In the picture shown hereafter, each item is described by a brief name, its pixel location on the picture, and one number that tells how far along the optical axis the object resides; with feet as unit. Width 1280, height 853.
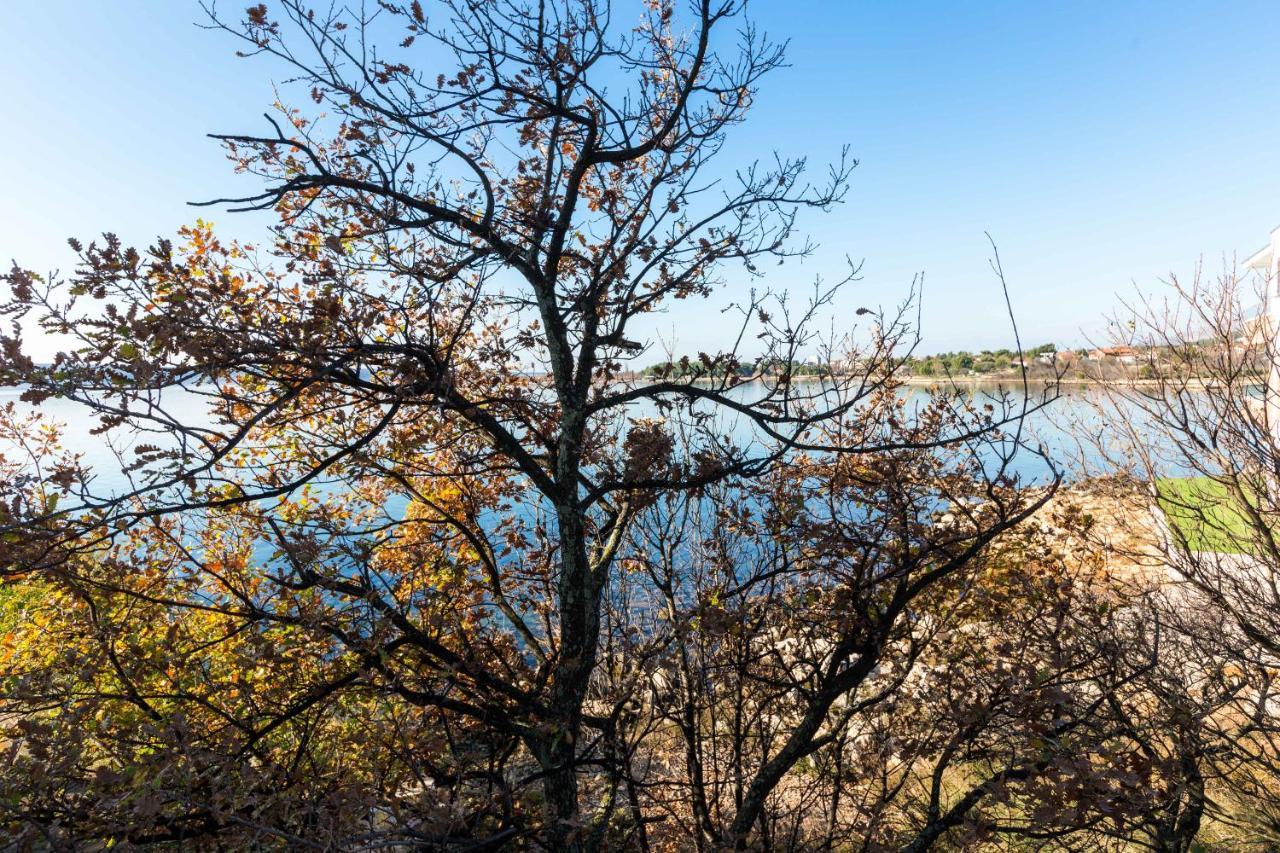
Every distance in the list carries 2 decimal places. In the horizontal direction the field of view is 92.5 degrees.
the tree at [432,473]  10.64
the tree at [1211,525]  24.82
